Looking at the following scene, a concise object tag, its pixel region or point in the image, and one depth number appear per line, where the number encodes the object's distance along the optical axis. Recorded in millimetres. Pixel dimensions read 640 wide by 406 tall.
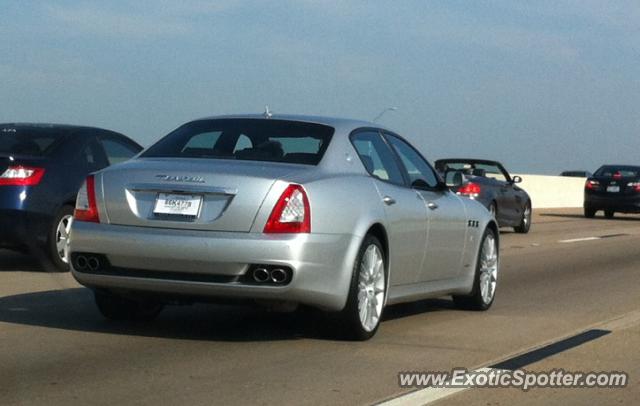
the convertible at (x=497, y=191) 24484
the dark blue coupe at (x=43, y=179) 13320
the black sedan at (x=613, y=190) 36250
